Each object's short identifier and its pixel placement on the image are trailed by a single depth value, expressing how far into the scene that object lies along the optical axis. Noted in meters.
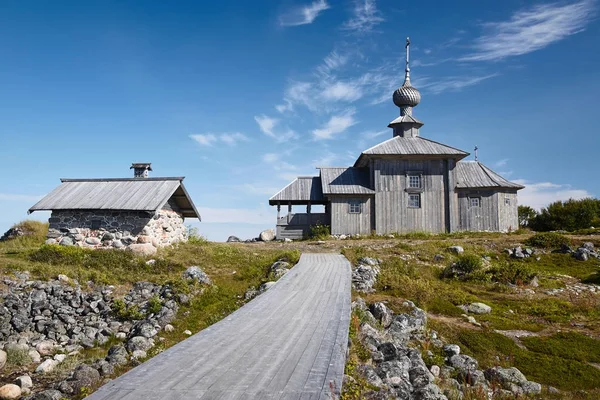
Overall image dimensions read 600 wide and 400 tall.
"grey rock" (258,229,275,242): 33.84
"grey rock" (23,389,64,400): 7.80
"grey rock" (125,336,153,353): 11.15
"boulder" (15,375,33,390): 9.42
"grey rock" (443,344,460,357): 10.93
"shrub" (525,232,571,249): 24.39
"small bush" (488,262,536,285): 18.88
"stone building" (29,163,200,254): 22.34
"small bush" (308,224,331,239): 31.45
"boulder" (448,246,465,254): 23.19
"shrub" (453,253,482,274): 19.48
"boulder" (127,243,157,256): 20.81
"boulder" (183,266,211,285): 17.06
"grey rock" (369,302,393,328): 12.54
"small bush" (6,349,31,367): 11.38
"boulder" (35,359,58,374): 10.64
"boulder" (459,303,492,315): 14.93
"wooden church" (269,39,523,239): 32.22
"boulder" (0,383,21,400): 8.82
